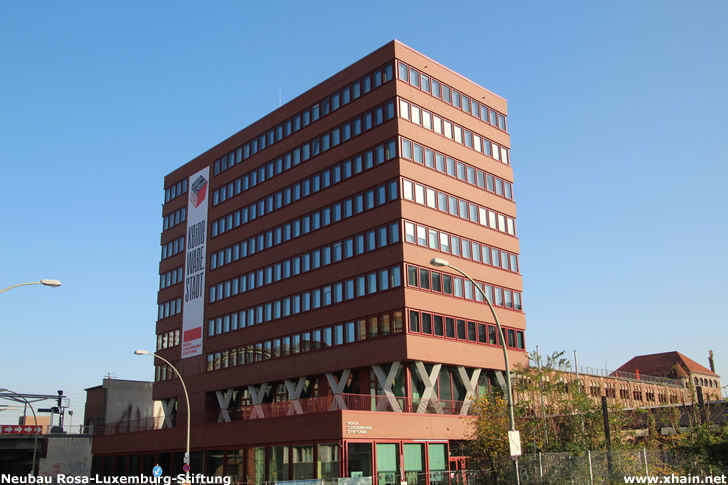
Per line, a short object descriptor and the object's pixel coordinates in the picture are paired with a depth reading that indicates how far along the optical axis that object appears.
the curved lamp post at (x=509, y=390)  24.52
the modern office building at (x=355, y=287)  45.47
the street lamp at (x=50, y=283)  24.91
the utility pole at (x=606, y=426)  34.26
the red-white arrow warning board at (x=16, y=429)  83.06
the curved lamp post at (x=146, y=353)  43.91
